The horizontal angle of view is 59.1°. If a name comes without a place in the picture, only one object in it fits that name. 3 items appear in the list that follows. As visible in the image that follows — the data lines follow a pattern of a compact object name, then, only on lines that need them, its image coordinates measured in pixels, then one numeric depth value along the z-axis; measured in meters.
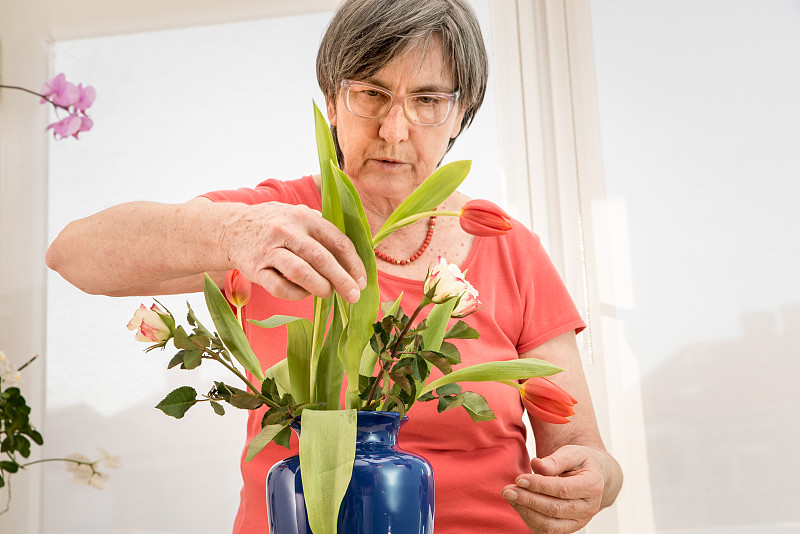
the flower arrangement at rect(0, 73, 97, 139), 1.93
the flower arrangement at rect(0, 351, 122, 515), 1.62
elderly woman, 0.83
